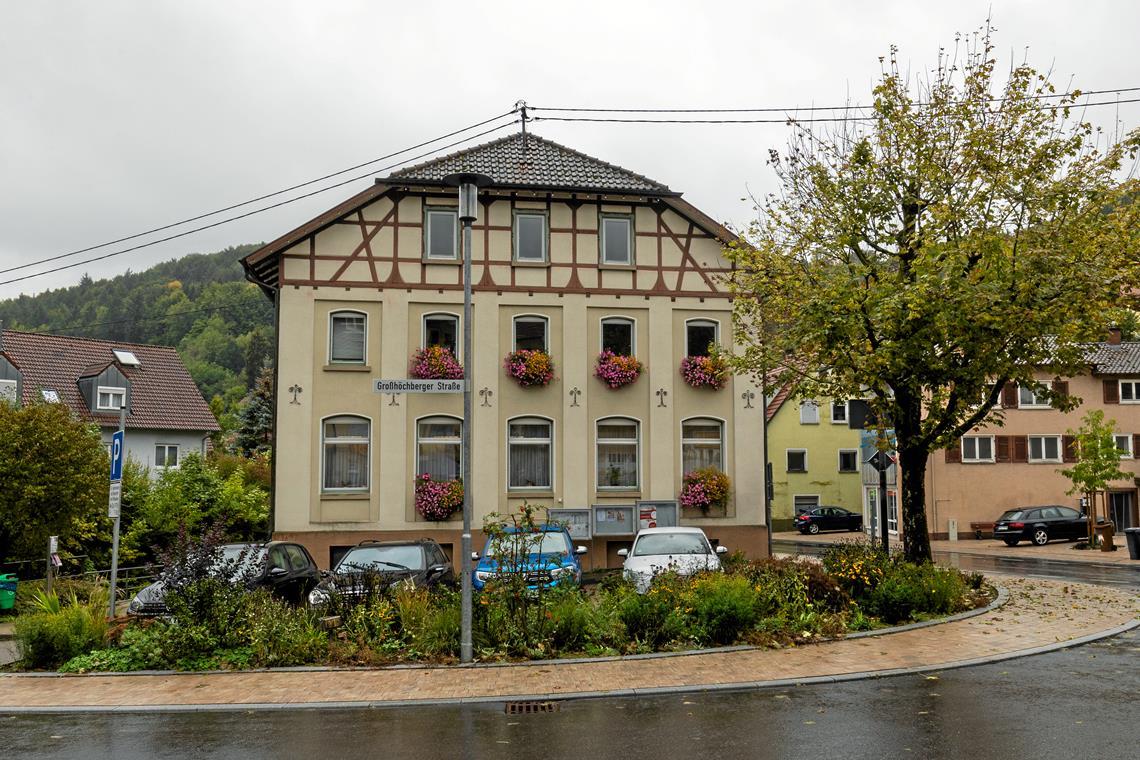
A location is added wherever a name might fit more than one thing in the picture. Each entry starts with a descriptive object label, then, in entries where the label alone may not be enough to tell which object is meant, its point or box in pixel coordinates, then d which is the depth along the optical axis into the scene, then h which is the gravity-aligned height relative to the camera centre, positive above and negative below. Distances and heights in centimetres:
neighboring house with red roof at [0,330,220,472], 4428 +476
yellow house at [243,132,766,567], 2292 +325
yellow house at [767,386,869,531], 5066 +130
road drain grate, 939 -211
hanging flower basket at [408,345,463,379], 2294 +285
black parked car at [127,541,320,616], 1311 -132
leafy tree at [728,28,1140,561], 1501 +363
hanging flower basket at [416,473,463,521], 2267 -23
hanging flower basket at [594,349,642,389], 2367 +279
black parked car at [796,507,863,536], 4781 -169
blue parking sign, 1468 +50
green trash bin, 2006 -205
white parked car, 1552 -115
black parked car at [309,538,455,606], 1365 -113
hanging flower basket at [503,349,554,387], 2330 +282
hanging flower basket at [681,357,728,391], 2405 +273
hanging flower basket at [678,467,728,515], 2375 -9
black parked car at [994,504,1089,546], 3544 -147
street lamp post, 1175 +124
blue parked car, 1262 -113
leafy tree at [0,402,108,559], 2078 +32
